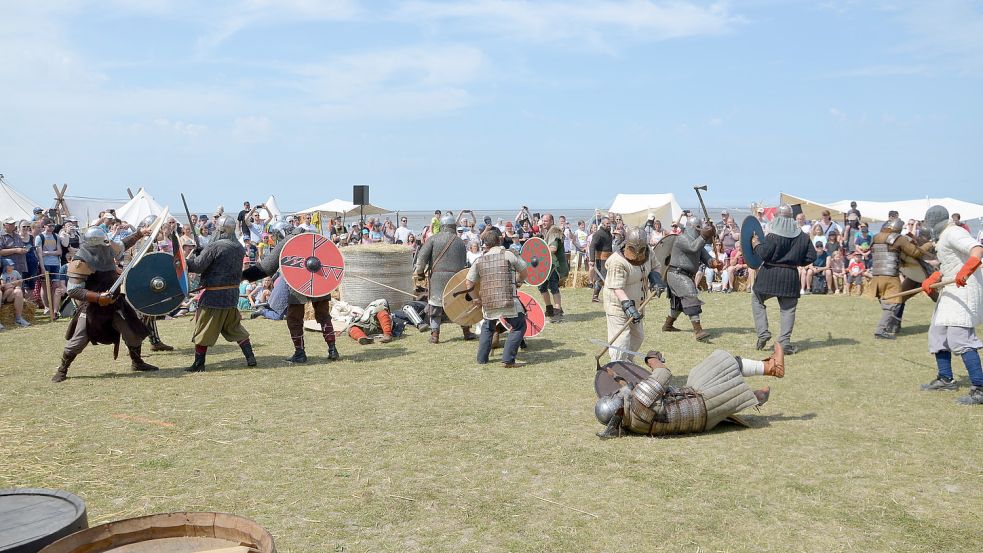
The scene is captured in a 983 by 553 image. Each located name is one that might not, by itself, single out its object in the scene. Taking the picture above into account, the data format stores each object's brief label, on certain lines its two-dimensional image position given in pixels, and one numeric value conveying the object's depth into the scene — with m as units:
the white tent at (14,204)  19.49
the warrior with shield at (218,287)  8.38
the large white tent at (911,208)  23.45
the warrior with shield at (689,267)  10.32
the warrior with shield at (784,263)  9.14
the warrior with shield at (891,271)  9.91
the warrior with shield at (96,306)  7.89
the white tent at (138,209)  19.89
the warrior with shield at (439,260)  10.71
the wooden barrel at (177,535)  2.28
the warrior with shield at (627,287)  7.12
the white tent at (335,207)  25.94
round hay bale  12.34
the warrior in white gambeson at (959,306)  6.52
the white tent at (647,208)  25.95
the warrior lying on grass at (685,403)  5.51
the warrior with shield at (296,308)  8.87
